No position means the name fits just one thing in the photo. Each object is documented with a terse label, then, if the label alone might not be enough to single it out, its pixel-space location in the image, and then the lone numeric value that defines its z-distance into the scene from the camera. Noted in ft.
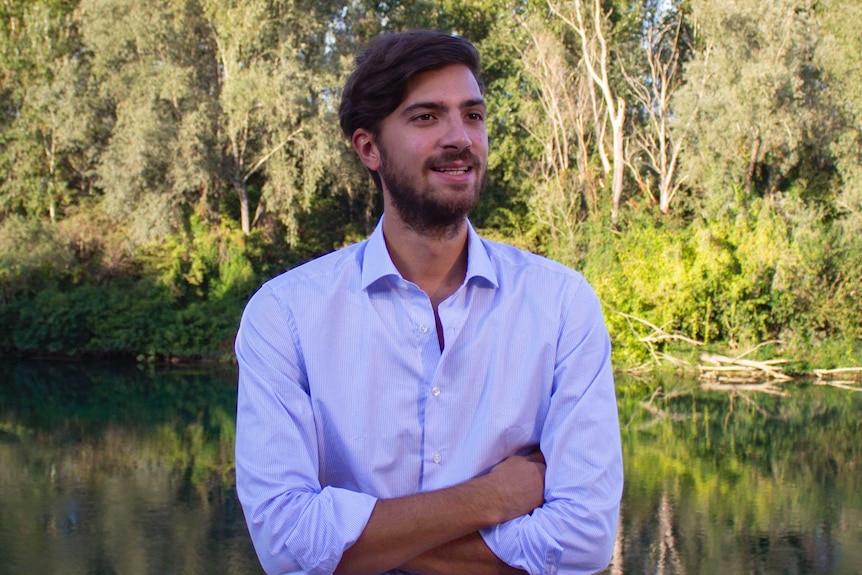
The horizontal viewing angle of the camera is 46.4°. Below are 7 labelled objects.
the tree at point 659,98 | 77.57
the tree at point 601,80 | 77.46
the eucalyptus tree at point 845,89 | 67.10
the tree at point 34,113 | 80.28
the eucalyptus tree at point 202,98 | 71.31
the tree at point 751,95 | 66.28
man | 6.14
